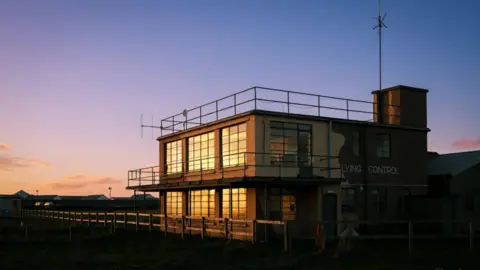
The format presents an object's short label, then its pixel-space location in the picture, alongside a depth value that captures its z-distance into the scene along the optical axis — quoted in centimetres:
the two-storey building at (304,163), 3009
